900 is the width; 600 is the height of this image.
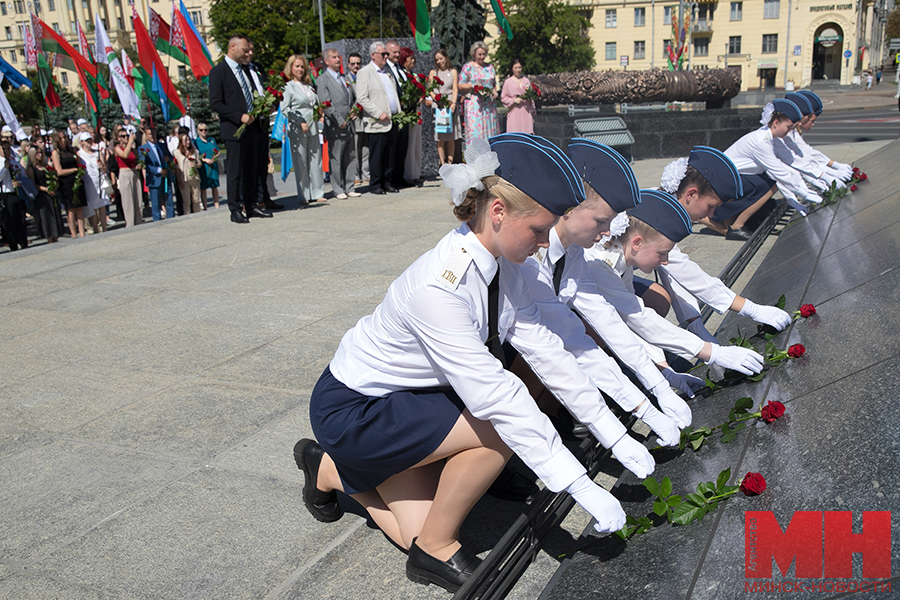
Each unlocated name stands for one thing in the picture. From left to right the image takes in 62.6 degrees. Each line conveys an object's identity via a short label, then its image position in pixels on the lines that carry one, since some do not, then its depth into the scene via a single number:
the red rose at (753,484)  2.16
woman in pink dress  13.30
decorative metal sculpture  13.75
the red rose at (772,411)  2.60
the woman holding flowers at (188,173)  12.41
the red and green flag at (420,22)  12.78
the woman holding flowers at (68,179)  11.37
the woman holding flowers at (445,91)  11.75
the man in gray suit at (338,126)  10.80
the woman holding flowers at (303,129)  10.35
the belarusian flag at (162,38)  15.92
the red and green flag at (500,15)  14.38
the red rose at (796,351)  3.16
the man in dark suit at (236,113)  9.12
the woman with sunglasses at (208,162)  12.68
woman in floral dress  12.18
